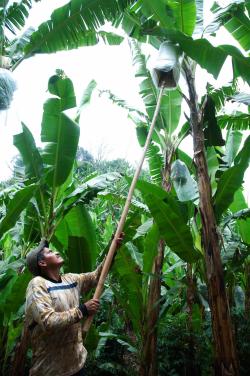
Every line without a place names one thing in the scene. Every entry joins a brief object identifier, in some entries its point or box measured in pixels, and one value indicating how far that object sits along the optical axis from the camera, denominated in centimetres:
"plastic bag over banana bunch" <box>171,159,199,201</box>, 293
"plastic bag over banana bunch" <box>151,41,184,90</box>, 228
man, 181
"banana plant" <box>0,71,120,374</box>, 311
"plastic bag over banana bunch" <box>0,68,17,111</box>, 263
